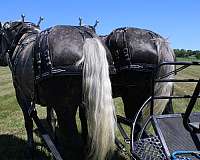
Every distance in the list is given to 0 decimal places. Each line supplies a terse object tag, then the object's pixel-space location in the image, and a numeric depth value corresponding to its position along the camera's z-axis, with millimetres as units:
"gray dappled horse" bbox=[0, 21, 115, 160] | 2626
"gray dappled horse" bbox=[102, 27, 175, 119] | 3073
